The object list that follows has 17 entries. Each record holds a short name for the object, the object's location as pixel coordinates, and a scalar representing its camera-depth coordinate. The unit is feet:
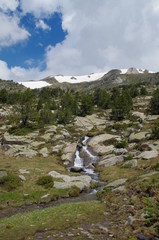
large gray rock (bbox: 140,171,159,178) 98.63
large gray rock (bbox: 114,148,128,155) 160.15
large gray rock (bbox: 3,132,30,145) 188.24
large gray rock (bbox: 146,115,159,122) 245.76
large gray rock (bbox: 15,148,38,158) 160.55
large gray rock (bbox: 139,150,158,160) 140.70
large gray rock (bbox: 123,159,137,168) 133.83
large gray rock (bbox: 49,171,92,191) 104.27
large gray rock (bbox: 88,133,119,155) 176.41
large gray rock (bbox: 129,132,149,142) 181.49
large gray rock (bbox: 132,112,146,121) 262.18
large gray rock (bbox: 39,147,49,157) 167.68
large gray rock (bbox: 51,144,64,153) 177.43
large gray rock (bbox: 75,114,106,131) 257.96
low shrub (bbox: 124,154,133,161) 145.88
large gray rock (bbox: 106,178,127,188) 102.12
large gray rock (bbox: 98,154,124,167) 147.74
